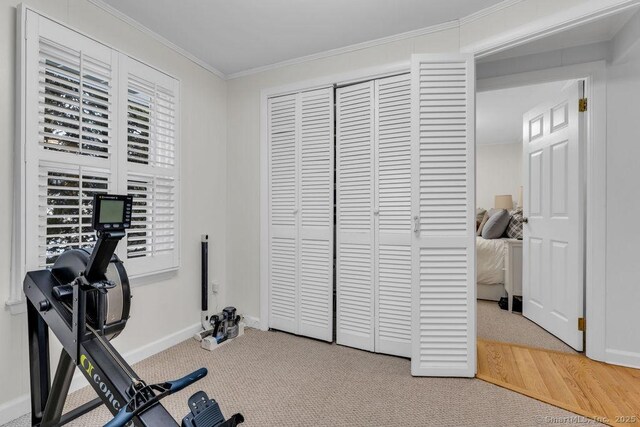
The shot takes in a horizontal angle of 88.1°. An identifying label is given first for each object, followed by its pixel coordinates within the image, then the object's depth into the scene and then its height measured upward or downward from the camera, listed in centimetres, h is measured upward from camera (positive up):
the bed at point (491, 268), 404 -67
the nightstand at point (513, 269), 375 -64
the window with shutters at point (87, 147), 185 +43
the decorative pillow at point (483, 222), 481 -14
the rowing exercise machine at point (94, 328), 119 -53
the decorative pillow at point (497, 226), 428 -17
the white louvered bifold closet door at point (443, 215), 229 -2
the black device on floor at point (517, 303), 377 -103
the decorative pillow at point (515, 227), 416 -18
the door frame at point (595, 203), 249 +8
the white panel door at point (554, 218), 269 -4
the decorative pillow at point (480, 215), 534 -3
